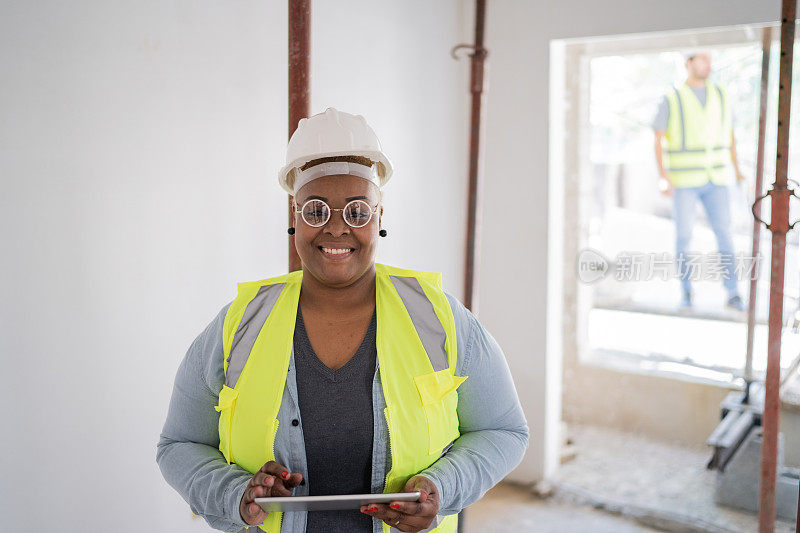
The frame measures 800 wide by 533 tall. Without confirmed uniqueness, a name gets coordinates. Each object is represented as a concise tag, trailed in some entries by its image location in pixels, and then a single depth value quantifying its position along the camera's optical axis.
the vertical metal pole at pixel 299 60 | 1.90
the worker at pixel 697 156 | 3.93
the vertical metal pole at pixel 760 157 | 3.26
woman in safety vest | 1.40
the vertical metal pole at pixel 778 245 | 2.19
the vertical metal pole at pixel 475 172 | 2.63
